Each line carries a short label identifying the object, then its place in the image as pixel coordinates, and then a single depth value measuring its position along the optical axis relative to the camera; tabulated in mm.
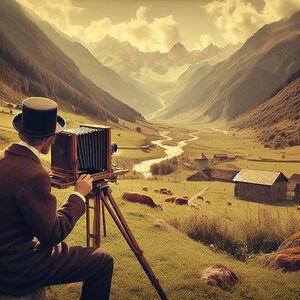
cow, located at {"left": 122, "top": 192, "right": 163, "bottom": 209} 21703
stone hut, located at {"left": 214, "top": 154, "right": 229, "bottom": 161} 101269
